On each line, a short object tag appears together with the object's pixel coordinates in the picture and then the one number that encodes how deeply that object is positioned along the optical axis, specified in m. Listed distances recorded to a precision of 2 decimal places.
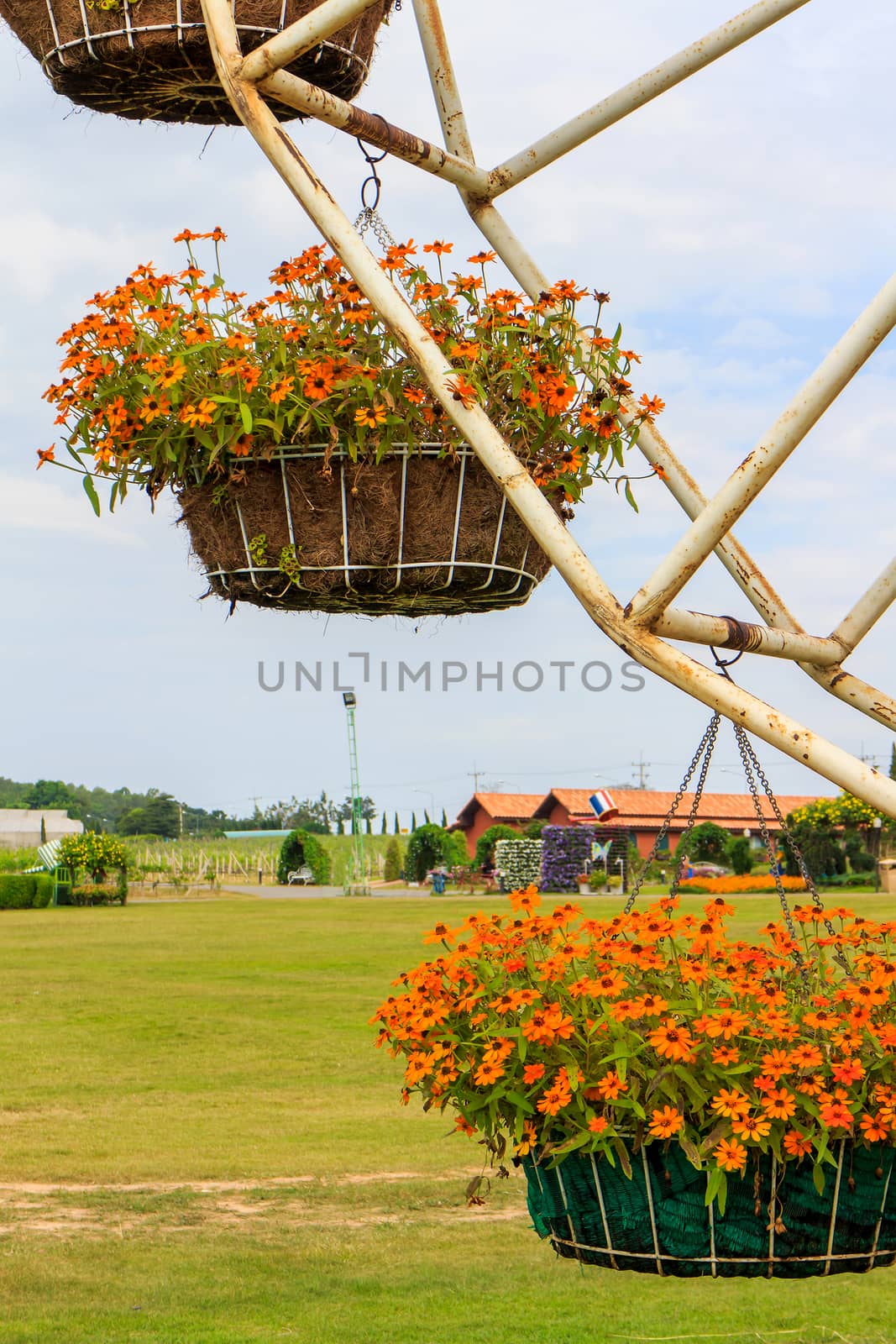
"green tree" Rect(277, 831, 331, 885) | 43.97
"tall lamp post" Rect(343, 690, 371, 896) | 35.66
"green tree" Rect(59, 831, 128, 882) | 31.91
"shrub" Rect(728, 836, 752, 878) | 36.94
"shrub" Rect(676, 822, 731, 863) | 38.41
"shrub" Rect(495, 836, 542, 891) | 33.53
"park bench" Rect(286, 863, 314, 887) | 44.16
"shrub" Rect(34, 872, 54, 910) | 29.88
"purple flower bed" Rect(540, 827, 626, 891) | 32.62
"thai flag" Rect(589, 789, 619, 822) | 36.31
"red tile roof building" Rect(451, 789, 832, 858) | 45.78
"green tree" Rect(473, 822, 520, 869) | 38.69
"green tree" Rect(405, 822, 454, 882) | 40.38
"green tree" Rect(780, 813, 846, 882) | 33.38
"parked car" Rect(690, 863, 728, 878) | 38.01
